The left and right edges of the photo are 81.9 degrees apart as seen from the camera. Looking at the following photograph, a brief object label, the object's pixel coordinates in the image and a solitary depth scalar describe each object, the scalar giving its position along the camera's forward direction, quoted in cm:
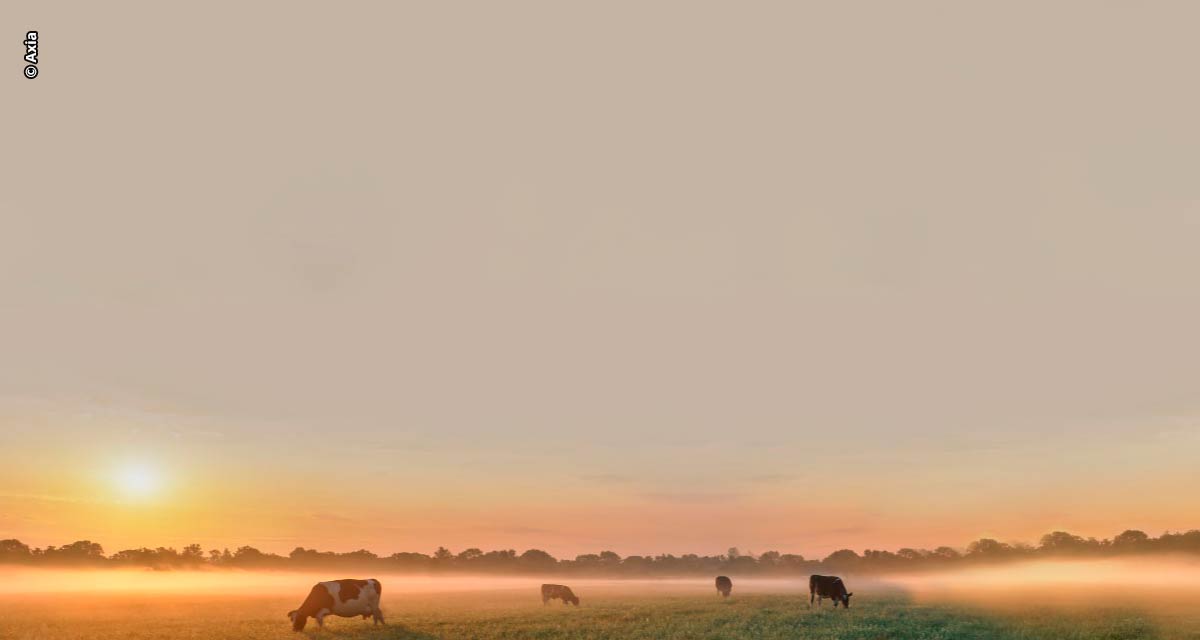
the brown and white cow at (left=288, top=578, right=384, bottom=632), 3422
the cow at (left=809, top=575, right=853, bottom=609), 4966
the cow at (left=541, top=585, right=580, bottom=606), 6028
